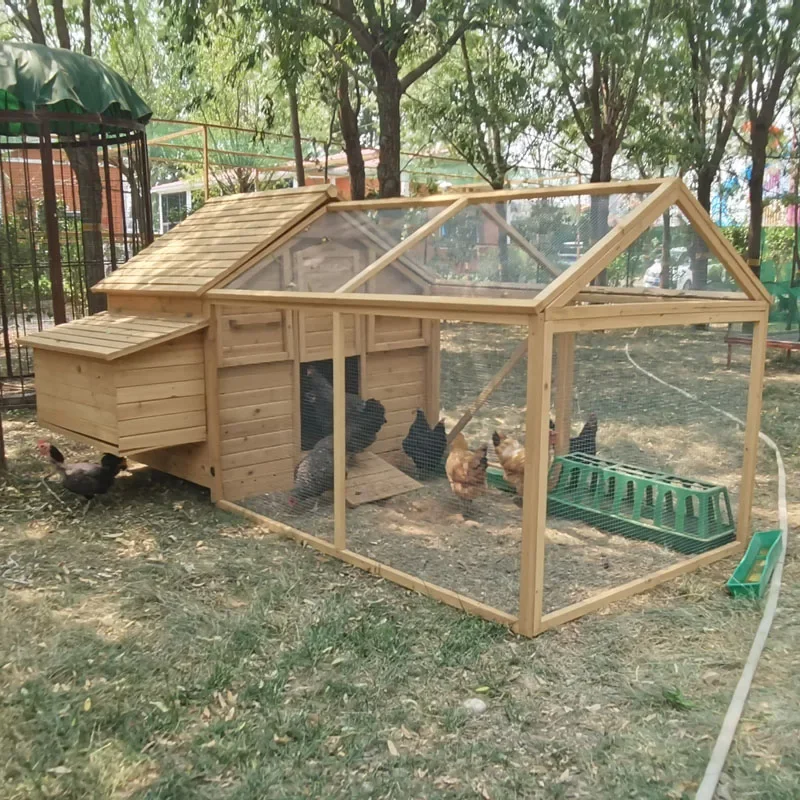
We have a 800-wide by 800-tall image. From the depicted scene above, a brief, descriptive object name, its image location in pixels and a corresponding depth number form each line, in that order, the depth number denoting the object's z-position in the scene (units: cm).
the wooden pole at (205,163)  1117
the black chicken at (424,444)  543
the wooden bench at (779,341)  615
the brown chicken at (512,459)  492
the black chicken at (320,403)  543
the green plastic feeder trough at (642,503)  464
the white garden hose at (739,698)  258
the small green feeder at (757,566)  401
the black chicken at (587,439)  539
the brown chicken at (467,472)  466
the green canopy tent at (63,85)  656
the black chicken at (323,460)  509
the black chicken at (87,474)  515
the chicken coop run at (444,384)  394
